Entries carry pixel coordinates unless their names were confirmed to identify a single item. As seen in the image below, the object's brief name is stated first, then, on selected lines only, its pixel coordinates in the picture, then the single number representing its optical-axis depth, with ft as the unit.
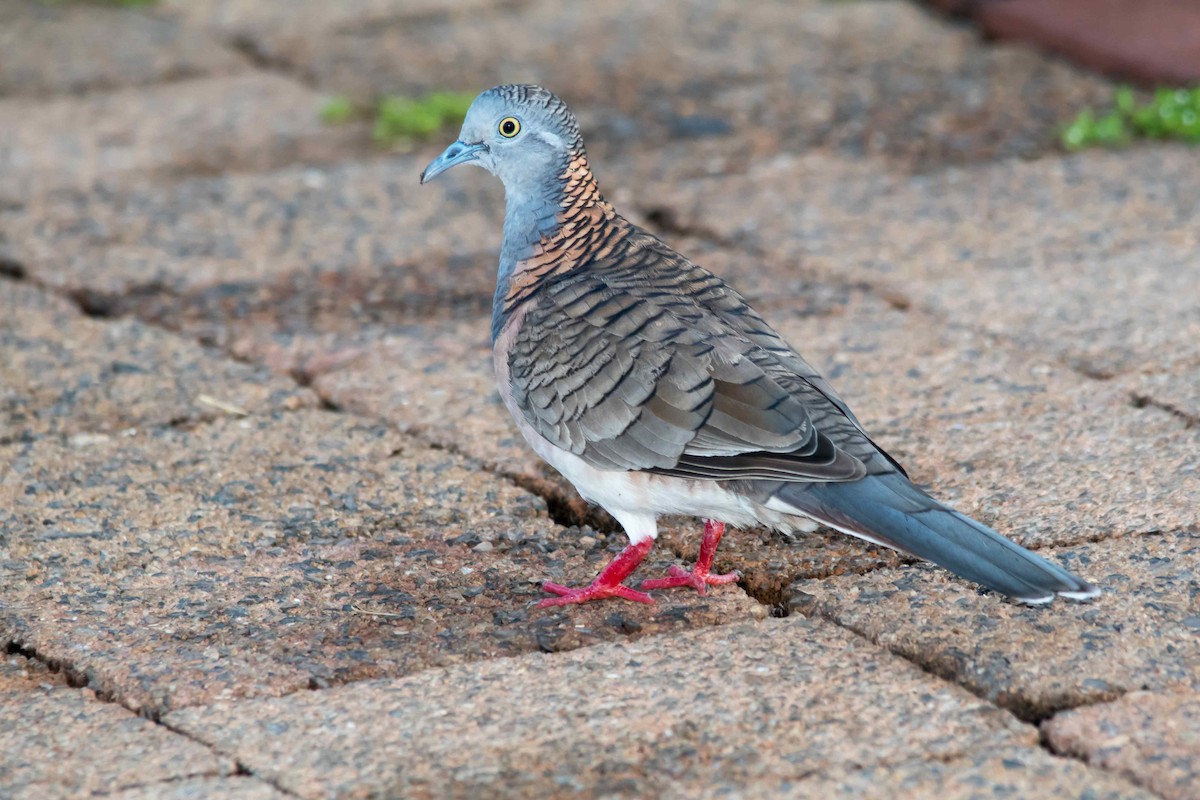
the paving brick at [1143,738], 17.60
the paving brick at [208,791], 17.65
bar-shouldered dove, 20.85
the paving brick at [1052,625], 19.56
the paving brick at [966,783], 17.35
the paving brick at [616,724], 18.01
